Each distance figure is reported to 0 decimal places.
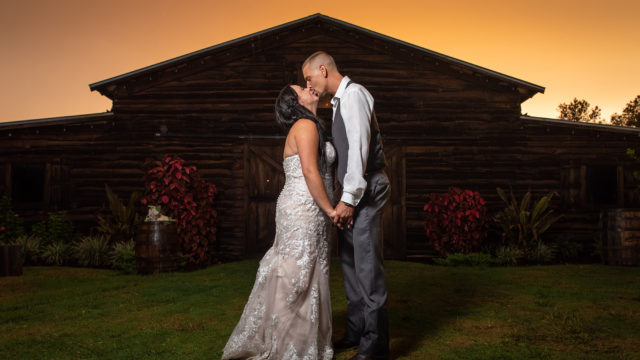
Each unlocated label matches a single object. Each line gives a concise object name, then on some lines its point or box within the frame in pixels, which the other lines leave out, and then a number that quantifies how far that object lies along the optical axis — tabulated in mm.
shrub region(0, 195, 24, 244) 9562
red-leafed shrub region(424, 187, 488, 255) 9219
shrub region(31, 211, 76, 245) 9734
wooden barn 10000
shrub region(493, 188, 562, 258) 9391
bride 3348
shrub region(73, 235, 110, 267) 9016
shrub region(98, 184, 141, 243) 9508
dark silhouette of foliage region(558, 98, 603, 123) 41812
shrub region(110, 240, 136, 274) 8234
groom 3271
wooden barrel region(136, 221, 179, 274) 7727
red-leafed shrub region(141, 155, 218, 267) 8547
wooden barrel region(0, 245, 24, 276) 7797
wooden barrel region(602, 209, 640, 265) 8086
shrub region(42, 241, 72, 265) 9172
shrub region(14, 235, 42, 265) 9227
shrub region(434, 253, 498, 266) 8828
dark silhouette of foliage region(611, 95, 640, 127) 34591
